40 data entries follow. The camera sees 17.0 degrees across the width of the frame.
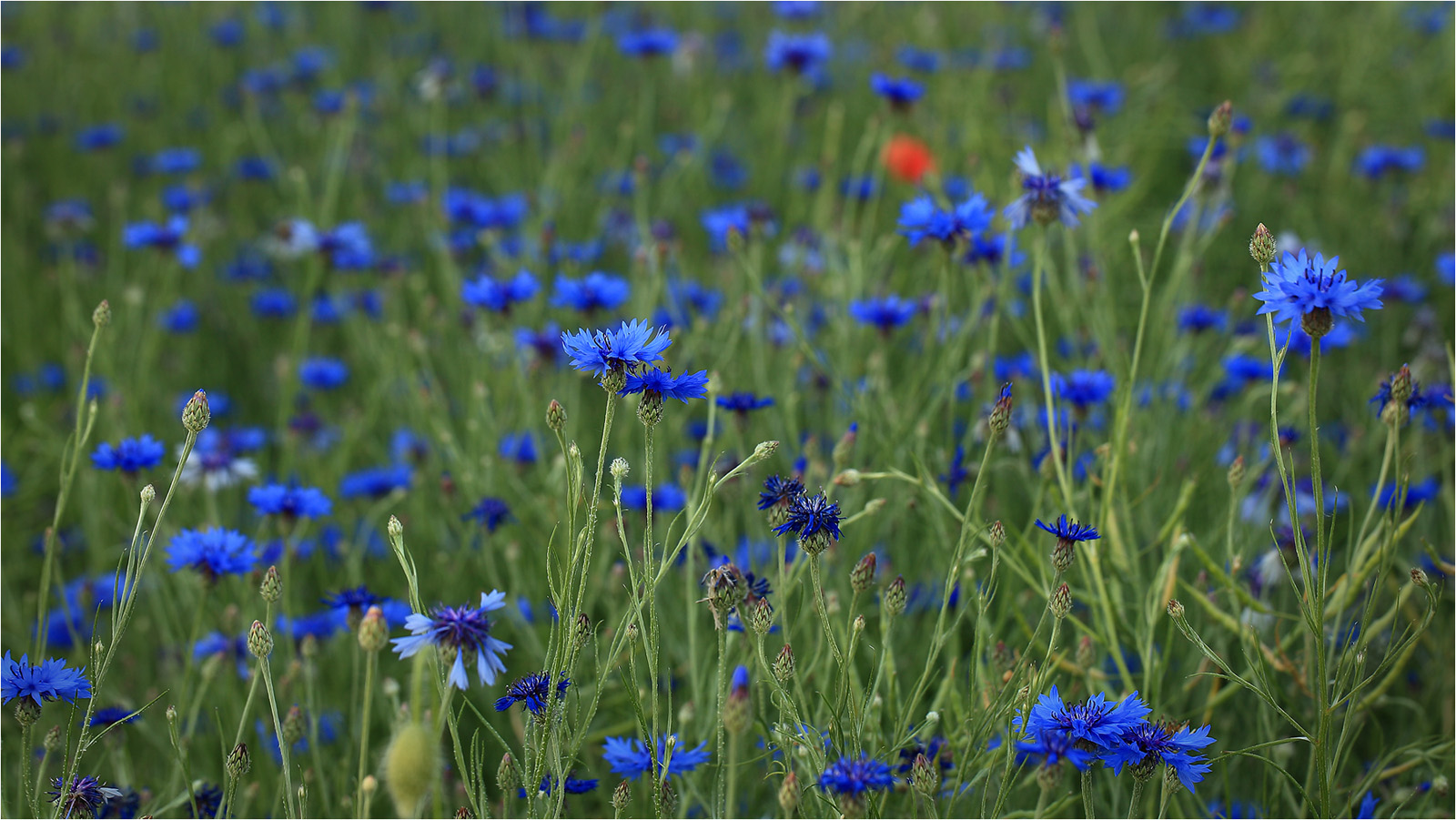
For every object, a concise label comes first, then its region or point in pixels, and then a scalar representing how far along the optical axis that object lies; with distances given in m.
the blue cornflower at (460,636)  1.82
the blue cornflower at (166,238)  2.29
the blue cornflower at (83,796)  1.86
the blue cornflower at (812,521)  1.86
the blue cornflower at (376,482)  2.19
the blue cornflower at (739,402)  2.04
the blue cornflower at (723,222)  2.39
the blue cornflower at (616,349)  1.86
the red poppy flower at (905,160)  3.01
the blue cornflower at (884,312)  2.16
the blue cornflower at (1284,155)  2.81
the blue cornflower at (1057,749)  1.83
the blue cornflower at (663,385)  1.86
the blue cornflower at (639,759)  1.89
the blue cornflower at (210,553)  1.98
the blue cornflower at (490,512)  2.05
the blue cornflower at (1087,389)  2.09
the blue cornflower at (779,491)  1.88
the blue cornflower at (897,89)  2.38
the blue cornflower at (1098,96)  2.82
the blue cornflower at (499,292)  2.15
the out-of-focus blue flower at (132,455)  2.02
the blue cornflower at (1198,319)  2.21
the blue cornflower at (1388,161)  2.69
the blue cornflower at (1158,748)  1.83
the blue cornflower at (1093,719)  1.83
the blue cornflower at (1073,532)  1.87
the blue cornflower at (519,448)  2.17
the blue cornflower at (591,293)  2.14
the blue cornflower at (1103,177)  2.23
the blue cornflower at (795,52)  2.71
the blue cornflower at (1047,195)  2.02
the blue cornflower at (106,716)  1.95
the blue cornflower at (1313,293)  1.85
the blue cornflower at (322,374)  2.49
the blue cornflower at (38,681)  1.86
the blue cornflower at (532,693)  1.86
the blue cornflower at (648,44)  3.14
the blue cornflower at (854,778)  1.85
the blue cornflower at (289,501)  2.01
